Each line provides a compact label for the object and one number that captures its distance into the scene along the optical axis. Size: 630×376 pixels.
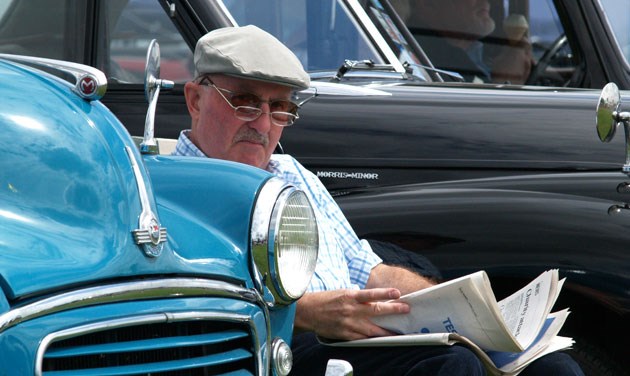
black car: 7.93
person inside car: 13.47
